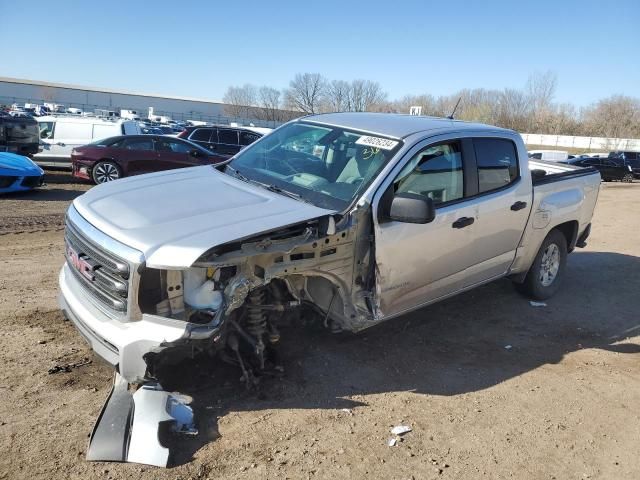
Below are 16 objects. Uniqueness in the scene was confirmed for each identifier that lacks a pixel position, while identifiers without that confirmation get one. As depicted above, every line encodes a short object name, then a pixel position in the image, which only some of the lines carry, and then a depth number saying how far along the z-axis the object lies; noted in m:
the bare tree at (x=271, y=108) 74.00
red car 12.98
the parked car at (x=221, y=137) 16.83
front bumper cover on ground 2.85
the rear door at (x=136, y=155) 13.06
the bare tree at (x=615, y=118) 74.50
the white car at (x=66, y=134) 14.93
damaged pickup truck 3.03
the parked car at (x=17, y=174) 10.69
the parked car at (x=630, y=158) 29.31
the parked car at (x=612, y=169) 28.11
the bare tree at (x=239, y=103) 85.46
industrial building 79.69
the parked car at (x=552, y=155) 27.53
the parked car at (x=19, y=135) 13.53
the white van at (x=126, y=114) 55.55
